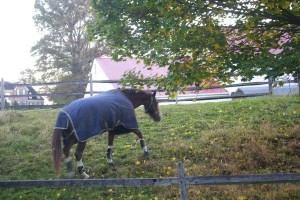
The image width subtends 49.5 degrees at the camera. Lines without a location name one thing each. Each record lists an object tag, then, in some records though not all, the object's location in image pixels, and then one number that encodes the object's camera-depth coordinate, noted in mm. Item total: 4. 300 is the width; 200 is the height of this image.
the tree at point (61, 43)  31172
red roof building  24344
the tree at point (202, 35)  4859
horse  6363
